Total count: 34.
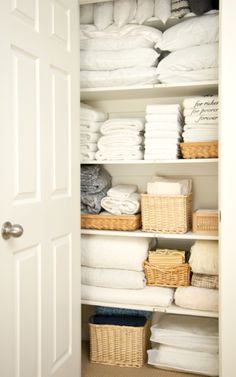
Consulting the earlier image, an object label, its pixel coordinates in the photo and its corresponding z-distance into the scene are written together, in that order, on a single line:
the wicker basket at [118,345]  2.46
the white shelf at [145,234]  2.27
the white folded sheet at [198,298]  2.28
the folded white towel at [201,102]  2.25
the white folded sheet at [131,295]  2.33
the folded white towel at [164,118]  2.33
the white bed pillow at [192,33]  2.22
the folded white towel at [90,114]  2.49
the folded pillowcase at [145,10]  2.37
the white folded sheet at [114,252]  2.41
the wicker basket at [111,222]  2.39
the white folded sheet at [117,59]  2.34
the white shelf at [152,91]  2.28
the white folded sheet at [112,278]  2.40
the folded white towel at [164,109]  2.34
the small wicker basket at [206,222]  2.29
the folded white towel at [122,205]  2.43
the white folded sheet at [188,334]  2.36
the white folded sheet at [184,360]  2.35
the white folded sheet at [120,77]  2.35
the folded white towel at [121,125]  2.43
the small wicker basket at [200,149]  2.25
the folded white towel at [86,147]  2.48
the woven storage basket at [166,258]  2.38
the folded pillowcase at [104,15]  2.42
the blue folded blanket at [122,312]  2.64
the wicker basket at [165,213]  2.32
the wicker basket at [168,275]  2.36
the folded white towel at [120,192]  2.45
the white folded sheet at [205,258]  2.27
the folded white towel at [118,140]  2.42
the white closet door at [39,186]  1.59
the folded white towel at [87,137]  2.48
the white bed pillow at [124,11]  2.38
